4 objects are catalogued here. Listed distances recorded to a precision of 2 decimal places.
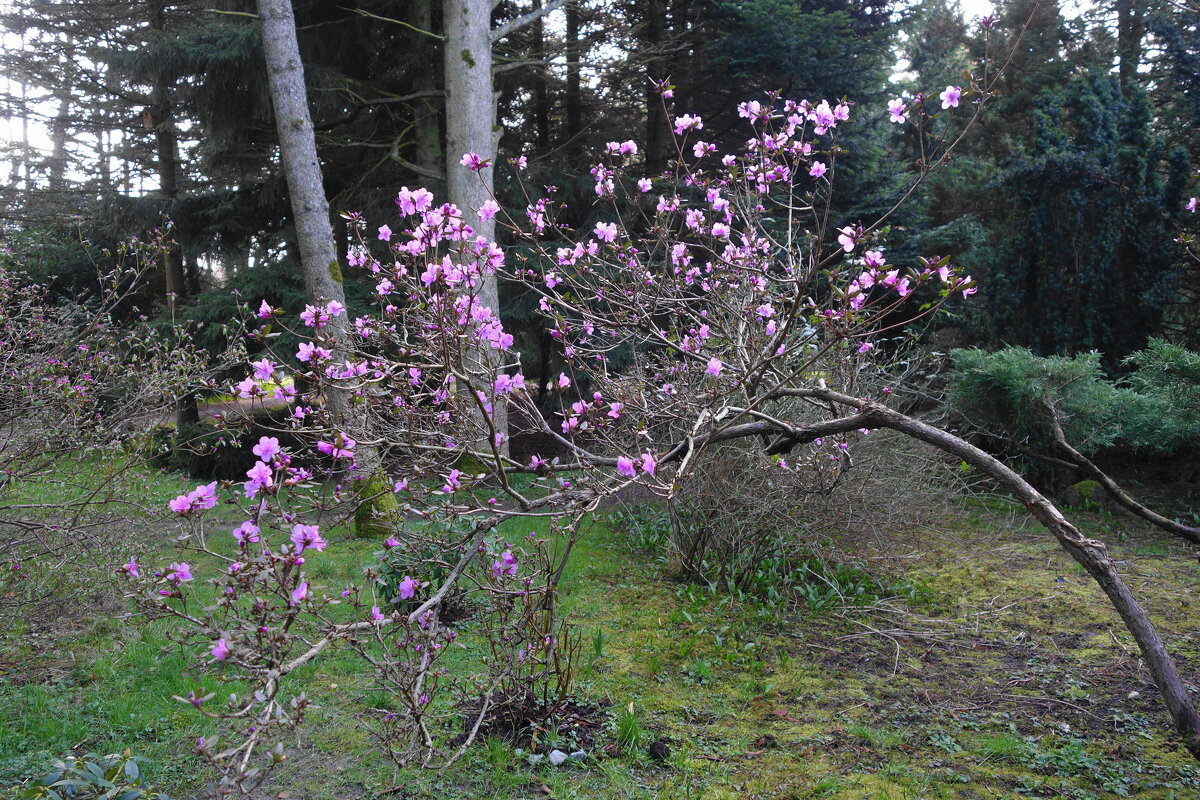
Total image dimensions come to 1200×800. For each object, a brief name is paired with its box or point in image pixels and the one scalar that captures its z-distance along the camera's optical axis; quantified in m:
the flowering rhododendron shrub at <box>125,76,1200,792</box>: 1.93
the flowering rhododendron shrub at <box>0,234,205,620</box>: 3.94
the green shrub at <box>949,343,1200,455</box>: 6.96
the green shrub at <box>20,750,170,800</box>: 1.94
